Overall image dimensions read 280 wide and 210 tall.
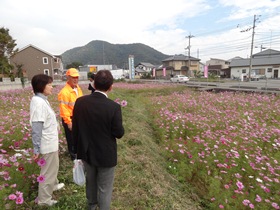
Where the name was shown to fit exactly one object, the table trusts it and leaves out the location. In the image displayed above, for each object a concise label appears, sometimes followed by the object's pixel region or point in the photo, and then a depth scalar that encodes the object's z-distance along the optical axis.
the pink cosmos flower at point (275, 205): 3.15
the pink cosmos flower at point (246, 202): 3.18
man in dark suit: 2.22
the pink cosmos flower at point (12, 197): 2.38
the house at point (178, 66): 58.44
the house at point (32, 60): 41.81
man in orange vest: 3.59
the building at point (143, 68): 75.69
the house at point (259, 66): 44.44
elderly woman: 2.47
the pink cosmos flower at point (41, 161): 2.62
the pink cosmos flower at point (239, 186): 3.48
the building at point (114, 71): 68.50
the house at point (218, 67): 57.38
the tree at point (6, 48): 27.00
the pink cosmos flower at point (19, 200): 2.39
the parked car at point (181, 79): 35.13
